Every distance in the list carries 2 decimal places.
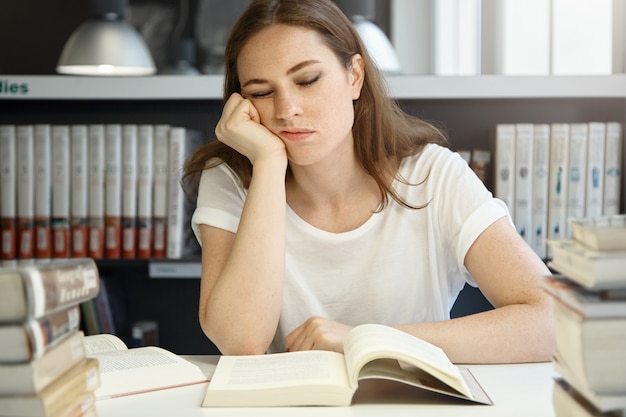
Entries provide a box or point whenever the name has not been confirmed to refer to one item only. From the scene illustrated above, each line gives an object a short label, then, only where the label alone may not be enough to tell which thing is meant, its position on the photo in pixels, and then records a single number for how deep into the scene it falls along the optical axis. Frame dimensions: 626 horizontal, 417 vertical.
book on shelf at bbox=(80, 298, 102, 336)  2.60
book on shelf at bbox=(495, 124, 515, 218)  2.46
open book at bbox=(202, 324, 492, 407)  1.07
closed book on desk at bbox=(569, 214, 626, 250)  0.83
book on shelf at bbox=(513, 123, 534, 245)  2.46
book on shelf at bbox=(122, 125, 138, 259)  2.52
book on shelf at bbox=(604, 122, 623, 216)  2.44
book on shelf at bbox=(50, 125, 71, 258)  2.52
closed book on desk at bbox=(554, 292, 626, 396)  0.83
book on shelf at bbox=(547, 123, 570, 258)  2.45
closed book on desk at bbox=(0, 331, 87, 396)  0.80
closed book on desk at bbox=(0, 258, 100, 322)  0.79
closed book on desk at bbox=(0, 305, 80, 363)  0.80
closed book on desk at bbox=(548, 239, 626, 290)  0.82
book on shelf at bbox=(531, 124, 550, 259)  2.45
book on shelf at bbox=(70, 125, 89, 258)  2.52
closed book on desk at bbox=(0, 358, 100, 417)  0.81
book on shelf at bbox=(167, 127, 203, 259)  2.51
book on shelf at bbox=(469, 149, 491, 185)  2.50
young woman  1.52
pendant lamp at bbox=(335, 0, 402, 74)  2.38
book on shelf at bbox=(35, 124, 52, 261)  2.52
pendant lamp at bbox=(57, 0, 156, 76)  2.38
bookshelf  2.36
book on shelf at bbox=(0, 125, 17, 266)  2.52
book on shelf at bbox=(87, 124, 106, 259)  2.51
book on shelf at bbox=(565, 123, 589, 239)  2.45
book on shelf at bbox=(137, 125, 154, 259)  2.52
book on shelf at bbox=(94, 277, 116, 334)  2.63
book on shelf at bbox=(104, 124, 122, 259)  2.51
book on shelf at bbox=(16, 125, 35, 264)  2.52
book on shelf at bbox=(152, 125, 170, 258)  2.52
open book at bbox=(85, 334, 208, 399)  1.17
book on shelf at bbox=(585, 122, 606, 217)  2.45
